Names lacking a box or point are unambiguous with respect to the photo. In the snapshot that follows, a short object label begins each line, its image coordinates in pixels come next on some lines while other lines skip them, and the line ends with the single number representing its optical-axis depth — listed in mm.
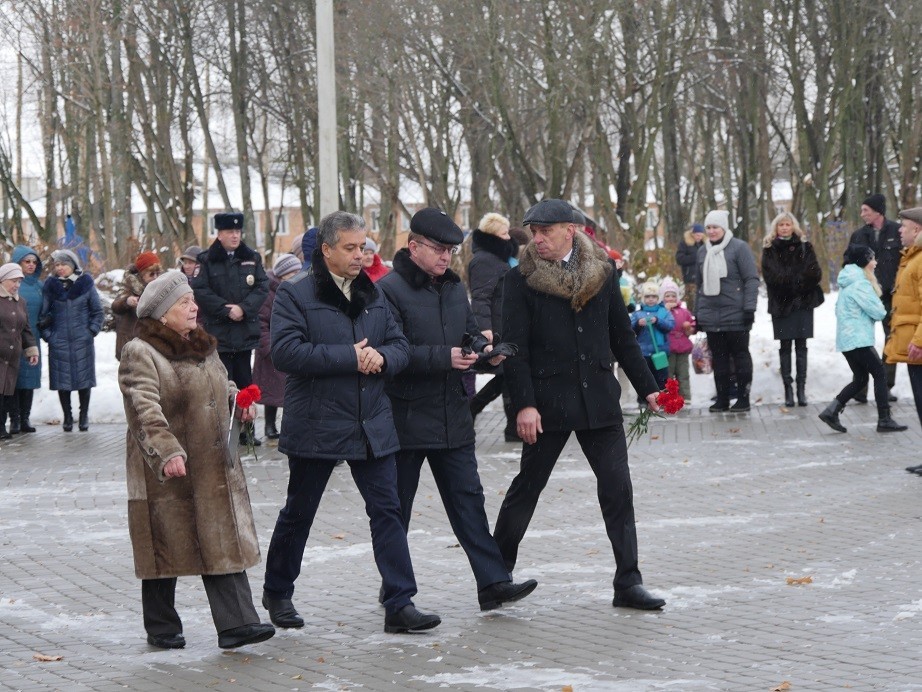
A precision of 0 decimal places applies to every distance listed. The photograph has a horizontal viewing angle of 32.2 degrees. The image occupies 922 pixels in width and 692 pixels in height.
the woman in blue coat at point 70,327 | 16500
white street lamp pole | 18078
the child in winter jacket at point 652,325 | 16500
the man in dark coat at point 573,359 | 7652
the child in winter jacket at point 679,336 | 16766
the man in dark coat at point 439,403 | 7500
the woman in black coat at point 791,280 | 16266
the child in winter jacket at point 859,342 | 14289
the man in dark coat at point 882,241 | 16203
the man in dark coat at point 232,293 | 14180
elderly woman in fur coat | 6914
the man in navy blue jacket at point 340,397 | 7090
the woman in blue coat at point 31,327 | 16469
